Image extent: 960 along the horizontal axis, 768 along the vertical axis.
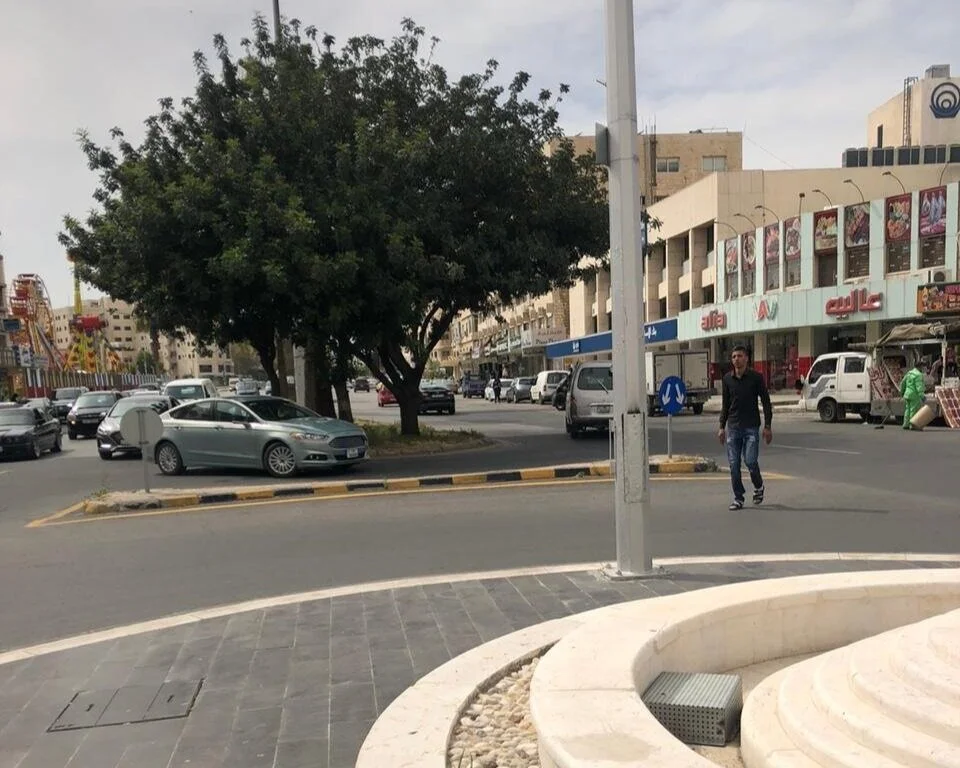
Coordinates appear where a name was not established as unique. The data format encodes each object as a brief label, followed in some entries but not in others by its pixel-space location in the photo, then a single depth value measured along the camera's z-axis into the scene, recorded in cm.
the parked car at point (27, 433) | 2030
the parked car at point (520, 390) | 4719
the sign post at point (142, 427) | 1145
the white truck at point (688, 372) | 3105
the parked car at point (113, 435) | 1888
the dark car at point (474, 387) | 6143
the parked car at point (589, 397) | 1964
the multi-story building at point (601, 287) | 6197
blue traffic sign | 1198
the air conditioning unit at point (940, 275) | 2832
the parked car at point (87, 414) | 2770
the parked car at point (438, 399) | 3750
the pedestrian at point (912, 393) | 1959
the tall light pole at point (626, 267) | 587
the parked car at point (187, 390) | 2588
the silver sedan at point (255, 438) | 1357
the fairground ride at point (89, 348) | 9386
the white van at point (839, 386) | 2275
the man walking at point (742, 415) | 918
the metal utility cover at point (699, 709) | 325
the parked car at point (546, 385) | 4275
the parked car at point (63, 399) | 3691
